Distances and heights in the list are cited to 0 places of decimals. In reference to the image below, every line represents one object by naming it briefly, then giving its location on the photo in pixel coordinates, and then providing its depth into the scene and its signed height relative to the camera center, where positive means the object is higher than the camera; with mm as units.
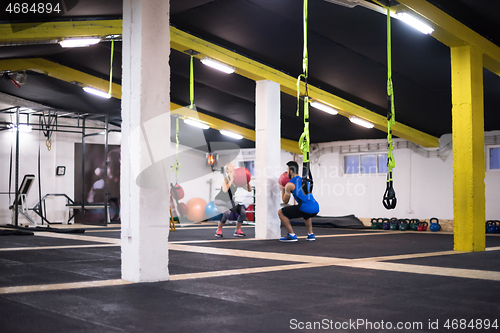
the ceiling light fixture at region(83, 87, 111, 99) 12944 +2954
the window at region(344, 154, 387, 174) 15509 +1146
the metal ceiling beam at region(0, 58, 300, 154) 11406 +3160
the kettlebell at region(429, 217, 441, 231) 13477 -805
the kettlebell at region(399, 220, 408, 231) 13664 -811
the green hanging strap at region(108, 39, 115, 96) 9586 +3119
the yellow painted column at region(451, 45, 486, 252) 7664 +748
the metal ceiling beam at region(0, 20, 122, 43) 7785 +2913
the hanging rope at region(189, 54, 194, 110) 9512 +2446
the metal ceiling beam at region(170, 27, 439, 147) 9070 +2611
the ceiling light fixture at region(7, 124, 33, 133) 14201 +2195
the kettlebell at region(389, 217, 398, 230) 13852 -792
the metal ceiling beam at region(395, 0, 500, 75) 6809 +2609
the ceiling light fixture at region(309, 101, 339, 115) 11539 +2255
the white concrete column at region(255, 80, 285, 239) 9703 +727
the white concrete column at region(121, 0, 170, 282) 4449 +554
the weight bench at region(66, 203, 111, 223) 14360 -202
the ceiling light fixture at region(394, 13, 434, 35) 6789 +2555
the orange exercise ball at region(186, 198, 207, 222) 16609 -391
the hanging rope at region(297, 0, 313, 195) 5988 +721
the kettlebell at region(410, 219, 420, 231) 13680 -787
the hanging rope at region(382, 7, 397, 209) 5826 +788
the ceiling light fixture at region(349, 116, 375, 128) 12630 +2055
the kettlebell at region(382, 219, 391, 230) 13938 -825
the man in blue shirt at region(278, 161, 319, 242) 8703 -124
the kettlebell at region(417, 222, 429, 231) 13585 -809
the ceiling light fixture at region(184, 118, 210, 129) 15406 +2486
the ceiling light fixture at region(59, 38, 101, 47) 8453 +2830
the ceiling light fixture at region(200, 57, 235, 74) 9344 +2651
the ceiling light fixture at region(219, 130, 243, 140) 16000 +2187
